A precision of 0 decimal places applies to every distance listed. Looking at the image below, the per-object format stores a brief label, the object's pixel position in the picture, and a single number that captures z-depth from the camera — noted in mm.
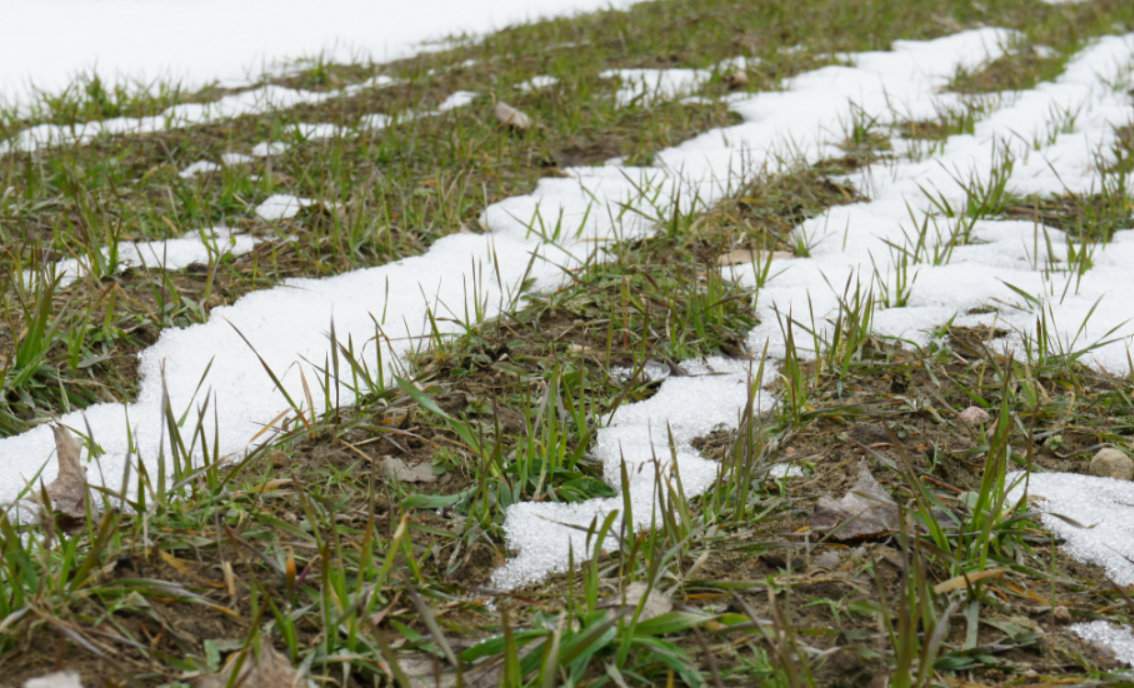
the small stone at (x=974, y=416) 1898
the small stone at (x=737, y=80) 4754
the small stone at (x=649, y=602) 1326
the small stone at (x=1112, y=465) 1719
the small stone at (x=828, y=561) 1478
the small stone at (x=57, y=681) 1081
